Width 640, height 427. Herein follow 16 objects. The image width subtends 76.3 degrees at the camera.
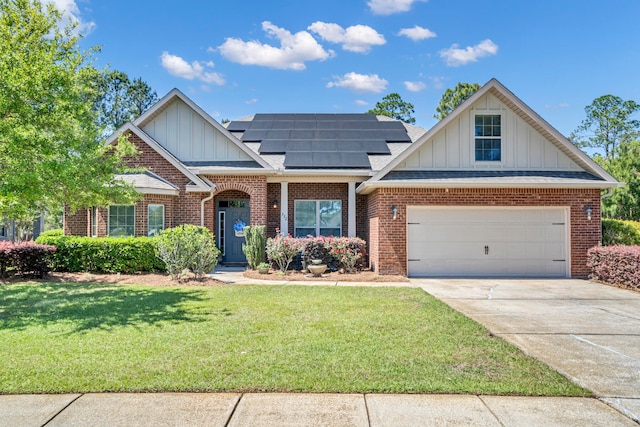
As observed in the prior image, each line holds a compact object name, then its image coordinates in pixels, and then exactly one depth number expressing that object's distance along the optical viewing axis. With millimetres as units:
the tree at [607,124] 45750
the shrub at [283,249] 13203
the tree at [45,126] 7805
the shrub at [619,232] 14547
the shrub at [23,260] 11562
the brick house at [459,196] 12570
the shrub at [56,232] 16484
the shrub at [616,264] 10389
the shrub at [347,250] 13070
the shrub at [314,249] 13383
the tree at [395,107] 39500
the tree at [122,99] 39250
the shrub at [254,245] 13695
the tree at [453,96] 35969
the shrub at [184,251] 11328
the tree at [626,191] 18266
